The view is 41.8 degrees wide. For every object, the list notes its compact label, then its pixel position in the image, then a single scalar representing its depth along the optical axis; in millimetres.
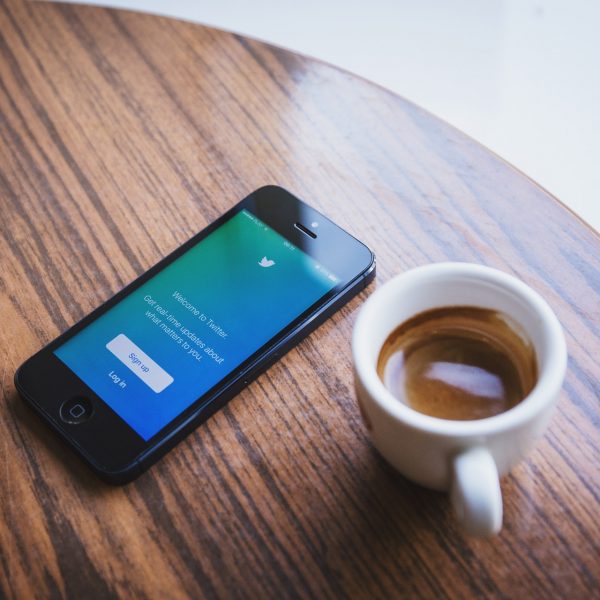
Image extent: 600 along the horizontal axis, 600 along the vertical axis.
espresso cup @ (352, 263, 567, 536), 394
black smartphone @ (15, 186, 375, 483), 510
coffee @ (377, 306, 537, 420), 465
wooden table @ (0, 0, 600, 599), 466
